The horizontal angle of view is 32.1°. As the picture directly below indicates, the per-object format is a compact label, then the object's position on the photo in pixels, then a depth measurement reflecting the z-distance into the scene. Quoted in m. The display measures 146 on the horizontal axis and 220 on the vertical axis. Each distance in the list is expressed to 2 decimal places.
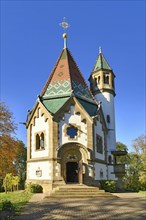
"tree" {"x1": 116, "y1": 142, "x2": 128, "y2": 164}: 48.20
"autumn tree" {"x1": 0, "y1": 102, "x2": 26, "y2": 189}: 19.05
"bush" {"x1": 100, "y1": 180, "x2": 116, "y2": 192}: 27.02
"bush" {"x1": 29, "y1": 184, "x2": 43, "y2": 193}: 25.06
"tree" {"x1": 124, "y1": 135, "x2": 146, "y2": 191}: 40.59
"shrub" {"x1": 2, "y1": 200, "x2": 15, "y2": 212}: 13.69
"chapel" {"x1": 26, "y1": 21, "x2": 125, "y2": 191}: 26.33
